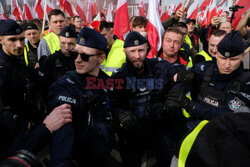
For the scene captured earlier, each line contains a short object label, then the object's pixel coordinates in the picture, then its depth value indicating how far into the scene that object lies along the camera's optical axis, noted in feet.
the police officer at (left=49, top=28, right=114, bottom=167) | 5.86
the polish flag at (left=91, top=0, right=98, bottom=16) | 27.76
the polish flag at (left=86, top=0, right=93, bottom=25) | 23.31
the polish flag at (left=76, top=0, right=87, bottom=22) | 24.70
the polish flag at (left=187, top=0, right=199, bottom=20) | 25.07
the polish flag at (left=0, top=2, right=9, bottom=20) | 28.98
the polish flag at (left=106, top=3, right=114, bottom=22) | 24.15
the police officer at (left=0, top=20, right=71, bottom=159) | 5.38
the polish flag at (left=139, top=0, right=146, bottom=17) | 26.20
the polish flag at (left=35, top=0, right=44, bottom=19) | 22.84
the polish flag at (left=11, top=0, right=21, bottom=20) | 28.89
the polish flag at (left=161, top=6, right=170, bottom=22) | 30.05
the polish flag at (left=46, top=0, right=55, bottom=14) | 24.64
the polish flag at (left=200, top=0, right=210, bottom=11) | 27.98
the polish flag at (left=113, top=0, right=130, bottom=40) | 14.51
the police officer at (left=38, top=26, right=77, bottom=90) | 10.51
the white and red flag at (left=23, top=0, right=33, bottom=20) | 23.87
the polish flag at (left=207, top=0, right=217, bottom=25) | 23.97
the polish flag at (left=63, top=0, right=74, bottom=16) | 22.08
